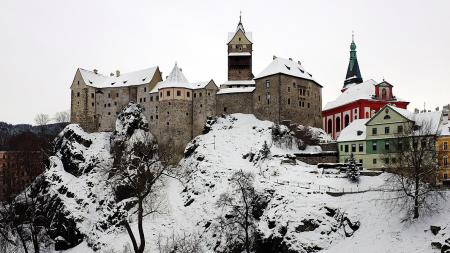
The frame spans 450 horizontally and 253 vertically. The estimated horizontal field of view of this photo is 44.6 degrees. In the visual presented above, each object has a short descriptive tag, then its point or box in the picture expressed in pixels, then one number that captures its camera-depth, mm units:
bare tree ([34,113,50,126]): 125000
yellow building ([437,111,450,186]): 61656
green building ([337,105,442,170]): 65938
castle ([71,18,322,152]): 83125
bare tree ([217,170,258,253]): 55000
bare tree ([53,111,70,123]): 125900
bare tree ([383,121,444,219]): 49031
